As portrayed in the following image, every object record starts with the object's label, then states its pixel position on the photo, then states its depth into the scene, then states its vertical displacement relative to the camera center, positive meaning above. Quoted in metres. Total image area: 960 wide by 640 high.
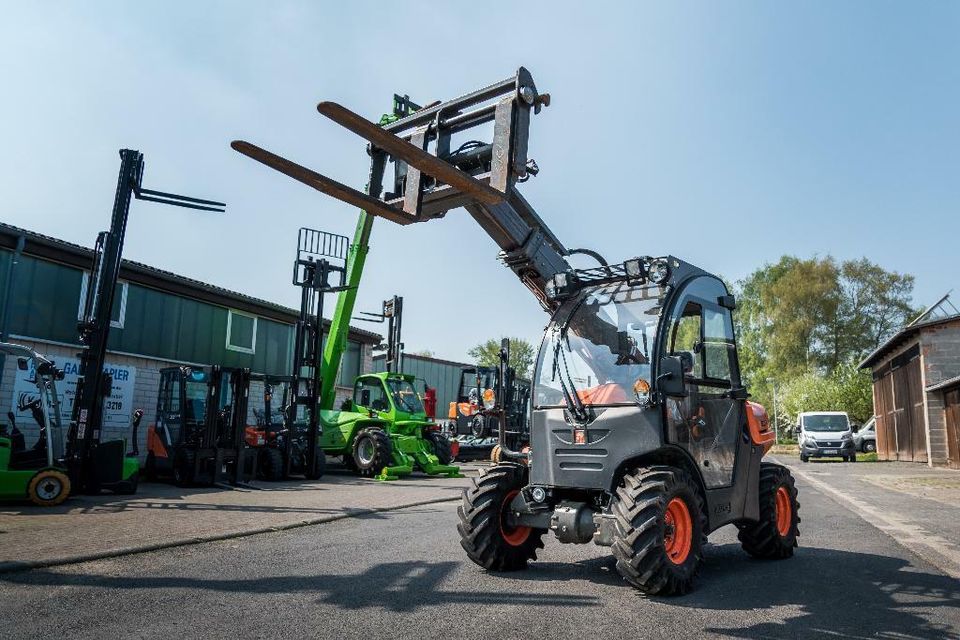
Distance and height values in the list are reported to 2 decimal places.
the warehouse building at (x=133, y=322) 14.65 +2.79
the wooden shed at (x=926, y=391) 24.56 +2.44
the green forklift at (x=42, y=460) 10.35 -0.43
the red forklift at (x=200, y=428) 14.30 +0.18
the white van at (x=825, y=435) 29.44 +0.83
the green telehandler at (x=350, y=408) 16.53 +0.83
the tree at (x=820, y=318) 49.62 +9.47
